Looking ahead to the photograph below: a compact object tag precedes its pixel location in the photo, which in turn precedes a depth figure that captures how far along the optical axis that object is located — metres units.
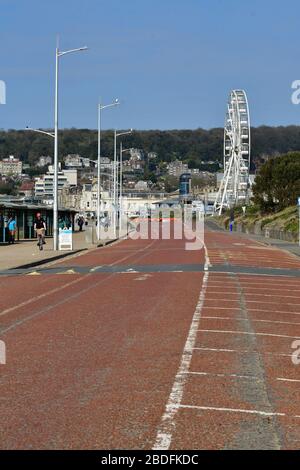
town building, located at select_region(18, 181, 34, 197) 184.54
